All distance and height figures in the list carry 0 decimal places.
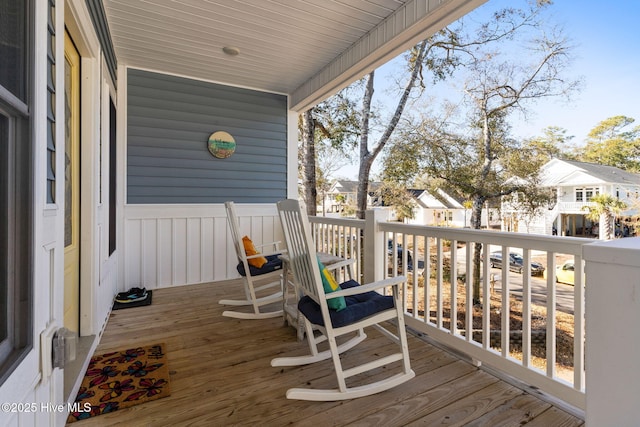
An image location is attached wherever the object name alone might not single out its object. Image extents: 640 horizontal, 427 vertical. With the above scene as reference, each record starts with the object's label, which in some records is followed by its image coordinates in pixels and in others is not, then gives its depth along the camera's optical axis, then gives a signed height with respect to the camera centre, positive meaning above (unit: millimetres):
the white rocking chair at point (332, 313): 1622 -583
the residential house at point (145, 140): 841 +518
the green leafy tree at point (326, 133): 7691 +2181
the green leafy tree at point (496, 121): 8773 +2828
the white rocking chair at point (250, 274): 2766 -591
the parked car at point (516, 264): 10203 -1911
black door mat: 3066 -956
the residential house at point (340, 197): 13521 +686
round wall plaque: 4059 +918
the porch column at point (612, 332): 641 -272
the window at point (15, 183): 780 +79
